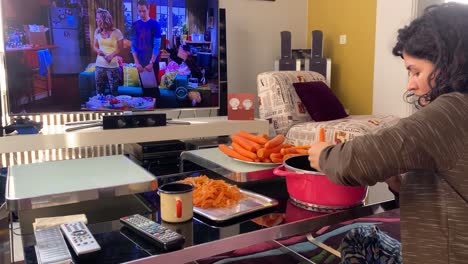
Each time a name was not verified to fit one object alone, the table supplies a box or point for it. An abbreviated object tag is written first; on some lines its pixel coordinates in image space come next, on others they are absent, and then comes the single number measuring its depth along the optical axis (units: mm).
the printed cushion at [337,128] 2596
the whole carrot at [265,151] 1183
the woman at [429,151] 638
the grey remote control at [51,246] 652
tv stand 2314
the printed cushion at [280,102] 3027
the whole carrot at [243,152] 1202
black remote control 709
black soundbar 2562
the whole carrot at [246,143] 1210
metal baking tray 857
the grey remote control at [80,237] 690
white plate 1180
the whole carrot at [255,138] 1236
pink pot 884
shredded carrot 913
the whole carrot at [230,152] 1232
